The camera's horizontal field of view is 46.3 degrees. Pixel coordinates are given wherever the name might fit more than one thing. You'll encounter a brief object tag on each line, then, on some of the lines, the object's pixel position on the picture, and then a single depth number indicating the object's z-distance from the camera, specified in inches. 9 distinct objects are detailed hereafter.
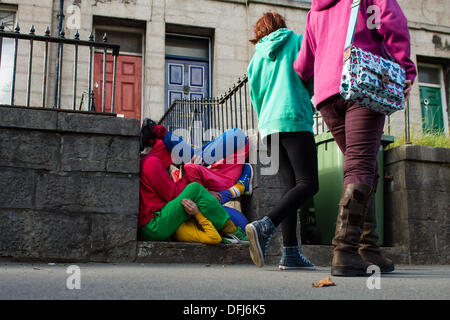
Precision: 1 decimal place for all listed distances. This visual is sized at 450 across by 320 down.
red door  444.5
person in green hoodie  137.7
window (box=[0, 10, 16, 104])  428.8
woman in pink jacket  119.1
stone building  426.9
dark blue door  468.8
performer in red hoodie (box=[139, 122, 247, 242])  177.6
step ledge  173.9
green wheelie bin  228.2
